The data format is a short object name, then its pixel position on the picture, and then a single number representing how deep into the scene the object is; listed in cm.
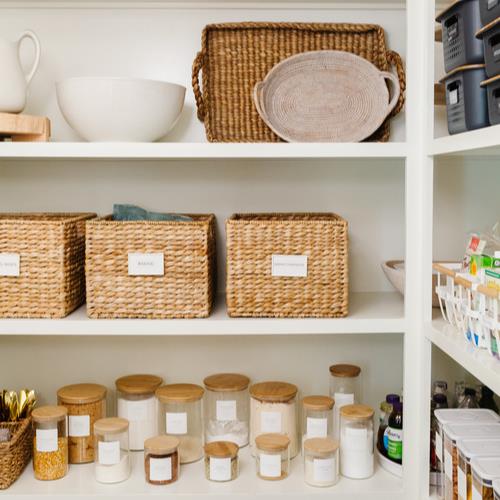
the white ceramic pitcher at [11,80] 164
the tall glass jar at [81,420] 179
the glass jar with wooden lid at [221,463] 169
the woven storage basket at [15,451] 167
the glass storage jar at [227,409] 184
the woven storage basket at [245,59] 180
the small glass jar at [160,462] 168
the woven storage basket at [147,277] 163
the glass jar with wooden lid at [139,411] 185
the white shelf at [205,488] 165
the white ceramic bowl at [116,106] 162
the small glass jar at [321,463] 166
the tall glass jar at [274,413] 179
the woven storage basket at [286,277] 162
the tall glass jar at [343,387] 187
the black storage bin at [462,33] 134
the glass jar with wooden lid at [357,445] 171
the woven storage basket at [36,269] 164
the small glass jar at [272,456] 168
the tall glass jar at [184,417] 180
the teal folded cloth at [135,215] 176
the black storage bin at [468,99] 134
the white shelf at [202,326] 162
